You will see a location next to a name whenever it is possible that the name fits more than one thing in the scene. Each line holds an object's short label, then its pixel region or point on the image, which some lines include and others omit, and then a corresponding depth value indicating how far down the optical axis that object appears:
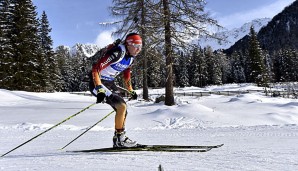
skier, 5.13
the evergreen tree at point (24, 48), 31.12
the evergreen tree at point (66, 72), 83.62
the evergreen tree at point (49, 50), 43.16
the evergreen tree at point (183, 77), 90.69
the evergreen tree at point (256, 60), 52.66
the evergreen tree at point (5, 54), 30.09
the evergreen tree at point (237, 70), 103.88
